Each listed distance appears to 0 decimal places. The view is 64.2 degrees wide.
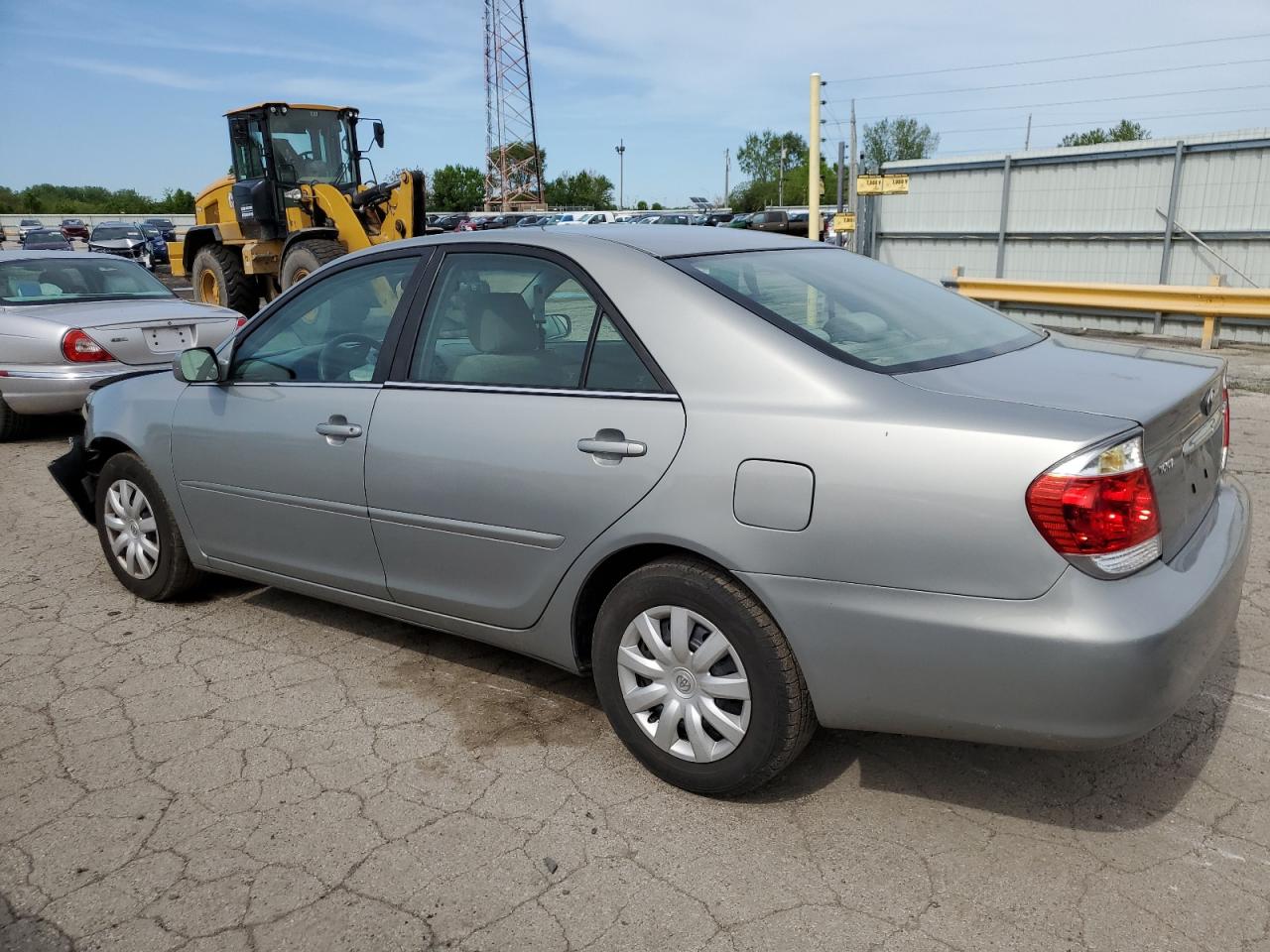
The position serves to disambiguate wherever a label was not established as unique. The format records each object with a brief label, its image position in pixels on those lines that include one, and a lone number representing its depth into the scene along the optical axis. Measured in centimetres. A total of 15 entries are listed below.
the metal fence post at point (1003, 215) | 1515
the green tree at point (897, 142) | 8681
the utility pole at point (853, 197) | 1700
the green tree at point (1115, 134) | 7894
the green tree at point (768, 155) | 10469
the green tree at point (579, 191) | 9506
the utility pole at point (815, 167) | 1720
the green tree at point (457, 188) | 8781
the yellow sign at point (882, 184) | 1617
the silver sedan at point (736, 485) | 232
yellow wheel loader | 1329
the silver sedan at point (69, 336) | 746
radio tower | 7125
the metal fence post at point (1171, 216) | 1314
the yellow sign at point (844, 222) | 1714
